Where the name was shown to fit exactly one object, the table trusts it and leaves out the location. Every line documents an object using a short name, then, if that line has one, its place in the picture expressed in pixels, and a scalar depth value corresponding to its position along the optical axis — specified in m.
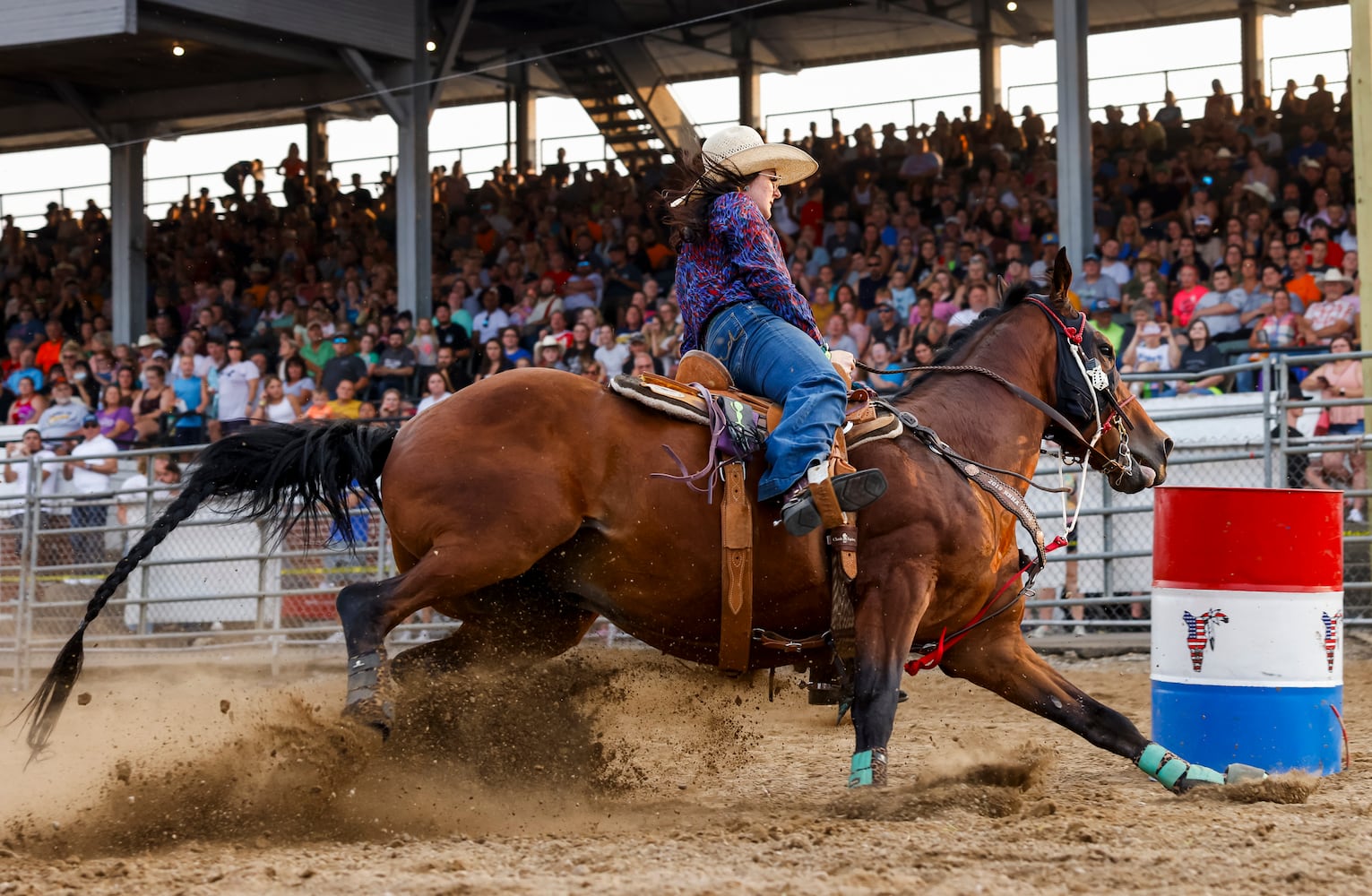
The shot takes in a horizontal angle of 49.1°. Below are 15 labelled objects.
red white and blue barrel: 5.80
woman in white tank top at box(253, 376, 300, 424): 14.59
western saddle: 5.13
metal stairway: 22.95
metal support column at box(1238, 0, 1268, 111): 22.02
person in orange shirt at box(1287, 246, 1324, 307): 12.34
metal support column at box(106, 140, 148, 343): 19.45
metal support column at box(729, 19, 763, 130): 24.77
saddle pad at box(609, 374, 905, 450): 5.23
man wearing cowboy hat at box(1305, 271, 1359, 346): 11.43
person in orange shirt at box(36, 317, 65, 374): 19.16
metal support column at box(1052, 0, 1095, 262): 13.55
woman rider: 5.05
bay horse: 5.02
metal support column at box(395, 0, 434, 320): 17.33
